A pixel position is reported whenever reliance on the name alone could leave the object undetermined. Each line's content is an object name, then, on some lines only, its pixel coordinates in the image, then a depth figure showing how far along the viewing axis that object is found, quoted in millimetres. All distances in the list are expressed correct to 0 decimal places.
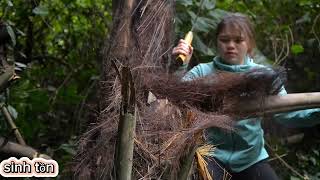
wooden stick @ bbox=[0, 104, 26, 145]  2539
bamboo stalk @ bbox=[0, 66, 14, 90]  2215
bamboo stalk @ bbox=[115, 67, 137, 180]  1415
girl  2061
